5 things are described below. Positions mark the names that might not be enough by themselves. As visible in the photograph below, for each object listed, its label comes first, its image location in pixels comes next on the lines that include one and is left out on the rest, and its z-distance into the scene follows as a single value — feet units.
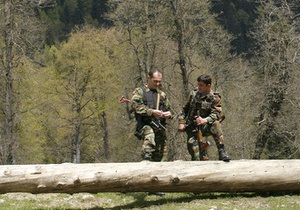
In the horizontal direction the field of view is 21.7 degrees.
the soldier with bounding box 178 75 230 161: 47.51
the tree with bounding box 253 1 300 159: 113.10
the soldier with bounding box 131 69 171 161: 47.81
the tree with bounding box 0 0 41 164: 98.52
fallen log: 43.49
